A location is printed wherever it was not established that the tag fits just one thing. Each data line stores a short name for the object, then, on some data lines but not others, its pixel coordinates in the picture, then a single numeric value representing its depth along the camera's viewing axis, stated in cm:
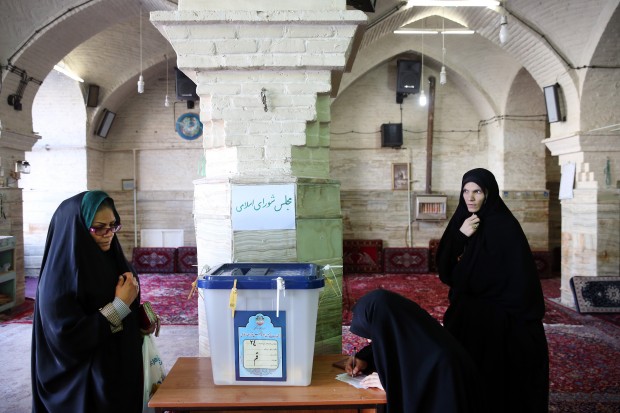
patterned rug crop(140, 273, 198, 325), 611
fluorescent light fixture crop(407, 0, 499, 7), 555
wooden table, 162
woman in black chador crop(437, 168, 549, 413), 245
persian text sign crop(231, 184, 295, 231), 220
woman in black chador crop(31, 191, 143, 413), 179
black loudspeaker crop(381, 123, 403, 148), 955
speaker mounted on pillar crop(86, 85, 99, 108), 898
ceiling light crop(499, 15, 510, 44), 521
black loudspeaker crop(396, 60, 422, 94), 922
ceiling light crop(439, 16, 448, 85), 680
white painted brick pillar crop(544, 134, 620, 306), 620
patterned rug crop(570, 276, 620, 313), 610
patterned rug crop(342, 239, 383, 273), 950
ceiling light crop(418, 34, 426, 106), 919
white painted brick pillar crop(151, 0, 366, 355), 220
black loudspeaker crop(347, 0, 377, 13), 396
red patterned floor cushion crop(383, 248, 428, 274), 944
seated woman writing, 173
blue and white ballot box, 168
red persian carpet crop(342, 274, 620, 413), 365
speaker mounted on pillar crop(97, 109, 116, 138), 938
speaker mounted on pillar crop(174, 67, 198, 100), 881
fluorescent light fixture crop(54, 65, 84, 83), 809
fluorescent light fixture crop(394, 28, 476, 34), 775
